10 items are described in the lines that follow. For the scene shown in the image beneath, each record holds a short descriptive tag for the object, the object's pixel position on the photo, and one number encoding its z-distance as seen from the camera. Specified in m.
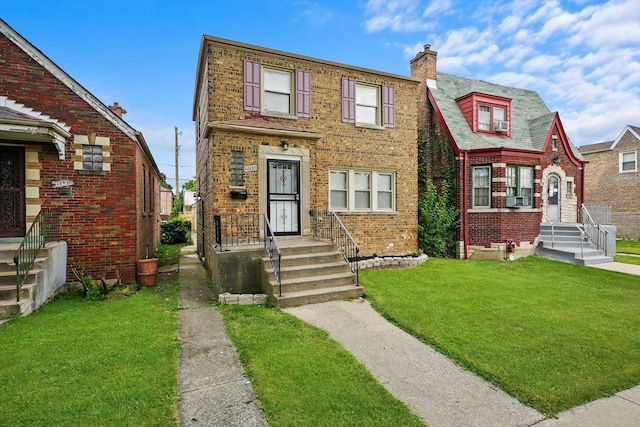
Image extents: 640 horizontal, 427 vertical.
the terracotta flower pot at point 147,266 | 8.23
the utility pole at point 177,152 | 29.35
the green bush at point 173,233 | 19.61
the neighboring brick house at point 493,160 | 12.62
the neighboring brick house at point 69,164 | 7.34
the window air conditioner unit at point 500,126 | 13.94
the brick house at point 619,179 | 20.94
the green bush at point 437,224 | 12.34
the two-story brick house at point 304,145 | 8.66
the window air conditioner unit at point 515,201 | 12.41
